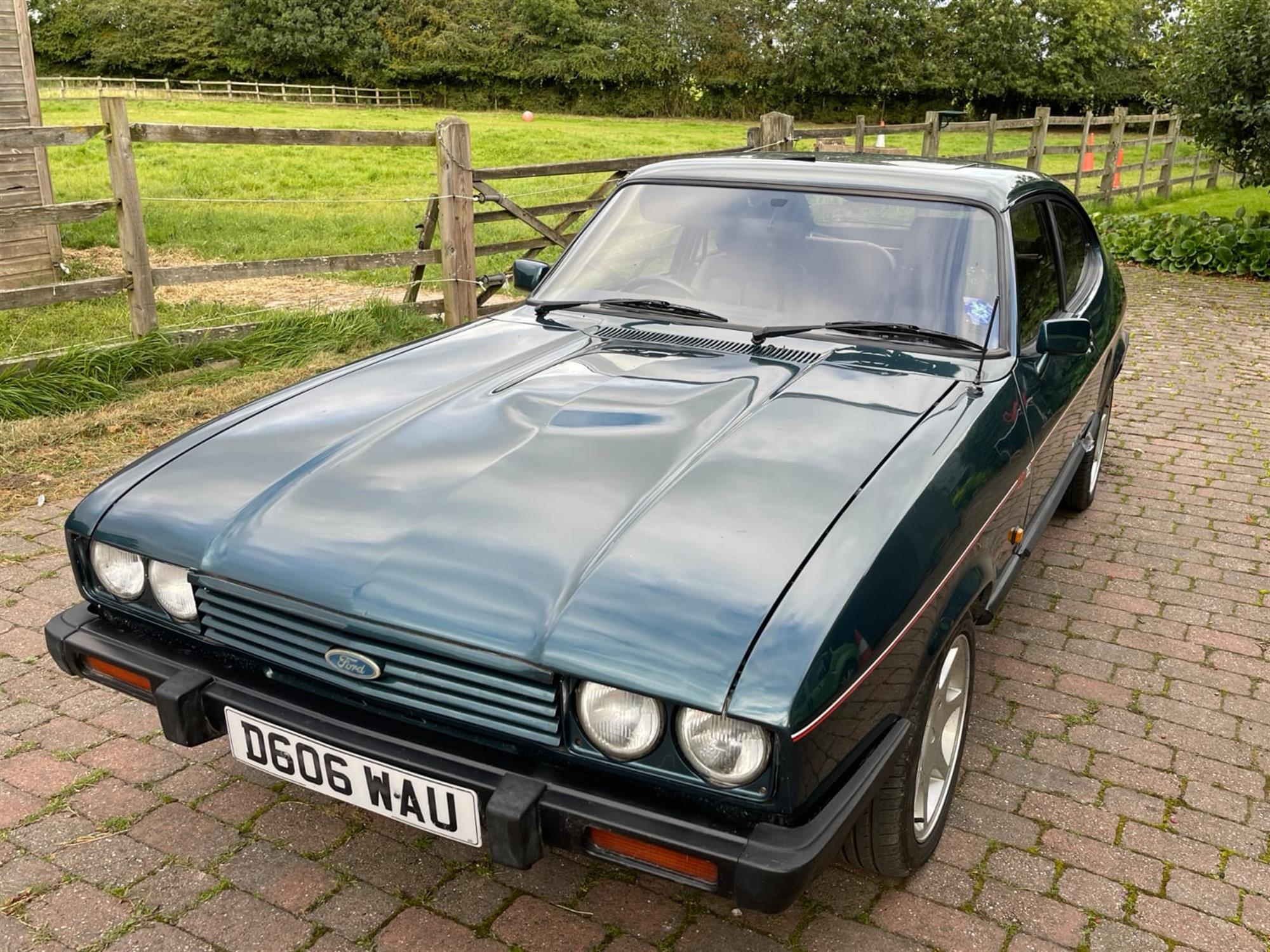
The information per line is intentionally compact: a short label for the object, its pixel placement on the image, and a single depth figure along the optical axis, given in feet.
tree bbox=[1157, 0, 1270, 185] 37.83
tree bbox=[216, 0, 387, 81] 185.47
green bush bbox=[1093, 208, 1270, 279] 39.99
